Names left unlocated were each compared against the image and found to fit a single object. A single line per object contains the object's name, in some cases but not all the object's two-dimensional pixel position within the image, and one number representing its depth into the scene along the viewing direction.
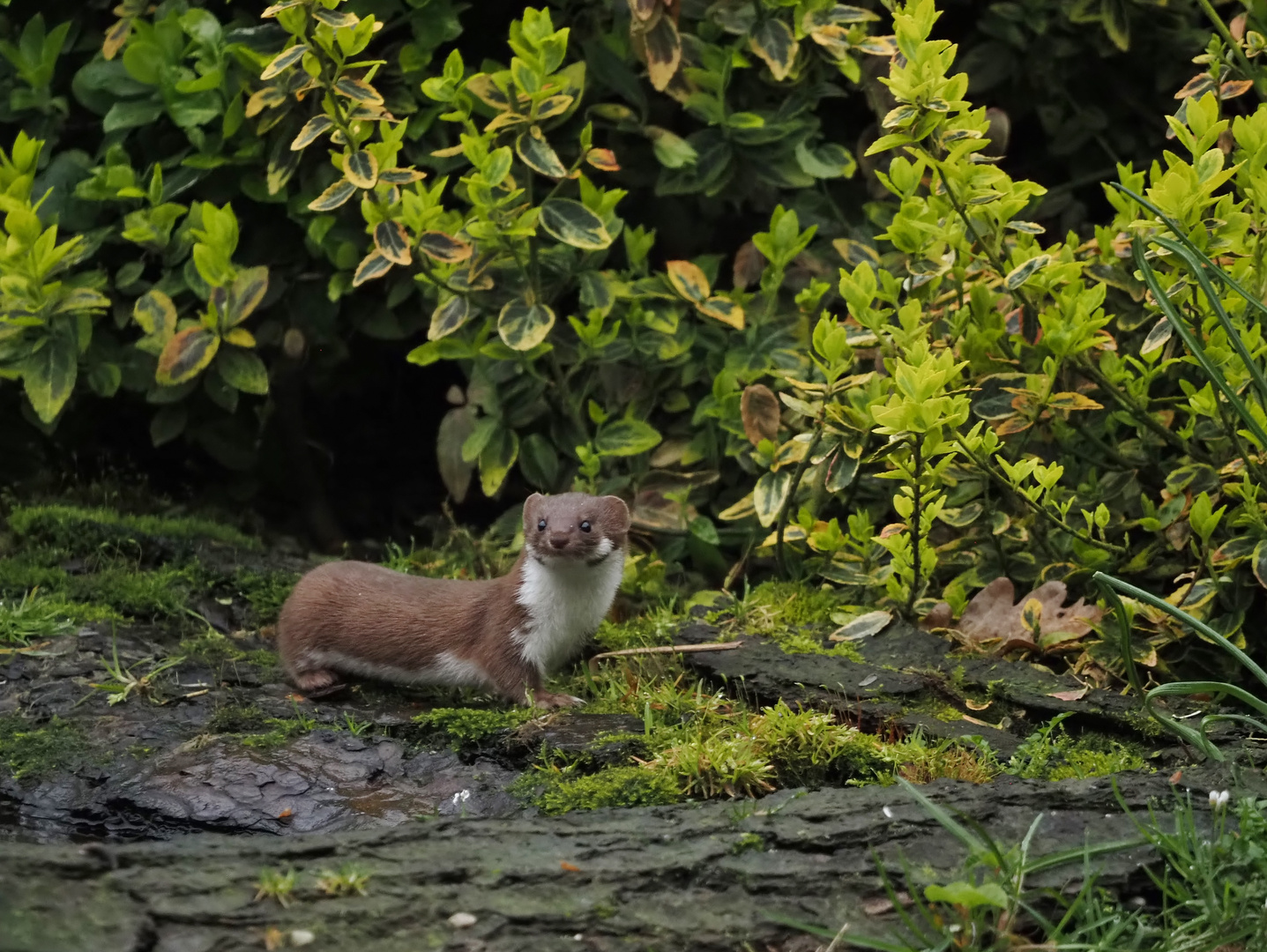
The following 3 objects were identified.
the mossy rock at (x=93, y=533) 11.78
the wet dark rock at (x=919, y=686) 8.53
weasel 9.62
